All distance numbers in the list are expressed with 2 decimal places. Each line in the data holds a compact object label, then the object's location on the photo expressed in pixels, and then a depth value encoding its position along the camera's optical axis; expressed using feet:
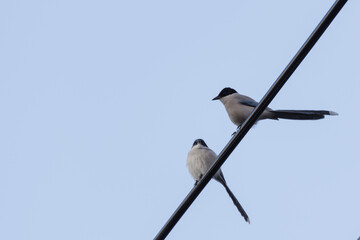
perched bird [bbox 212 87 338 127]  41.40
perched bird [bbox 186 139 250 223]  51.26
